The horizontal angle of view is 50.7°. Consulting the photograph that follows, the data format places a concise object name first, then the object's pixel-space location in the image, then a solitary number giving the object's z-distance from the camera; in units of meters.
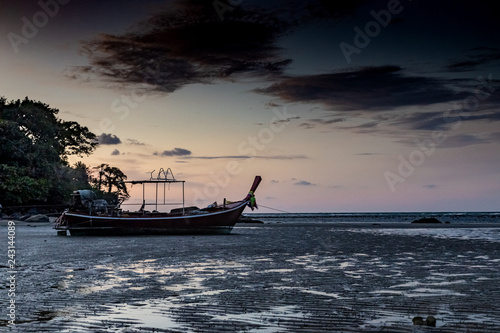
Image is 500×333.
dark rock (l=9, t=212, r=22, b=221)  62.29
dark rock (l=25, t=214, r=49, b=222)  61.21
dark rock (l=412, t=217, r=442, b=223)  80.12
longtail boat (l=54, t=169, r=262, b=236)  38.75
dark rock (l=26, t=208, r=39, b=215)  69.26
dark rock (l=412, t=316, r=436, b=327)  7.61
